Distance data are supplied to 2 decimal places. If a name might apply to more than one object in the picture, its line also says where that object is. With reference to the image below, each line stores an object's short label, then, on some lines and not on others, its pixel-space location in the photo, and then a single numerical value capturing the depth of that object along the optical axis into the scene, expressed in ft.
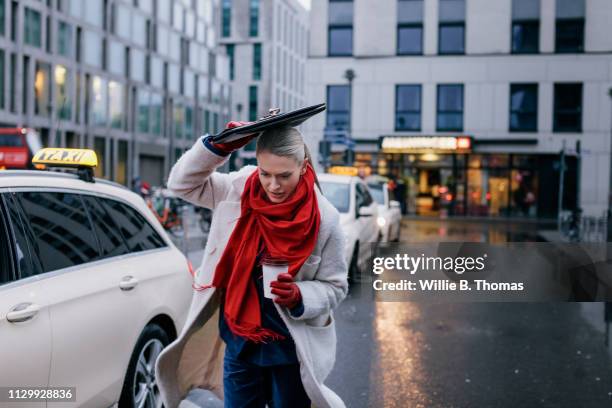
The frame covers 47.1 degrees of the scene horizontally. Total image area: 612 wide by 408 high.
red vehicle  83.97
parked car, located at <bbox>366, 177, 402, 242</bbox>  52.80
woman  9.21
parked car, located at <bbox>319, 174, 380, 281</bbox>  39.01
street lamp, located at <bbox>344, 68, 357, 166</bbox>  81.57
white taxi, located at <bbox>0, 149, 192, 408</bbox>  10.39
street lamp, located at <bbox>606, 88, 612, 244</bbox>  42.76
